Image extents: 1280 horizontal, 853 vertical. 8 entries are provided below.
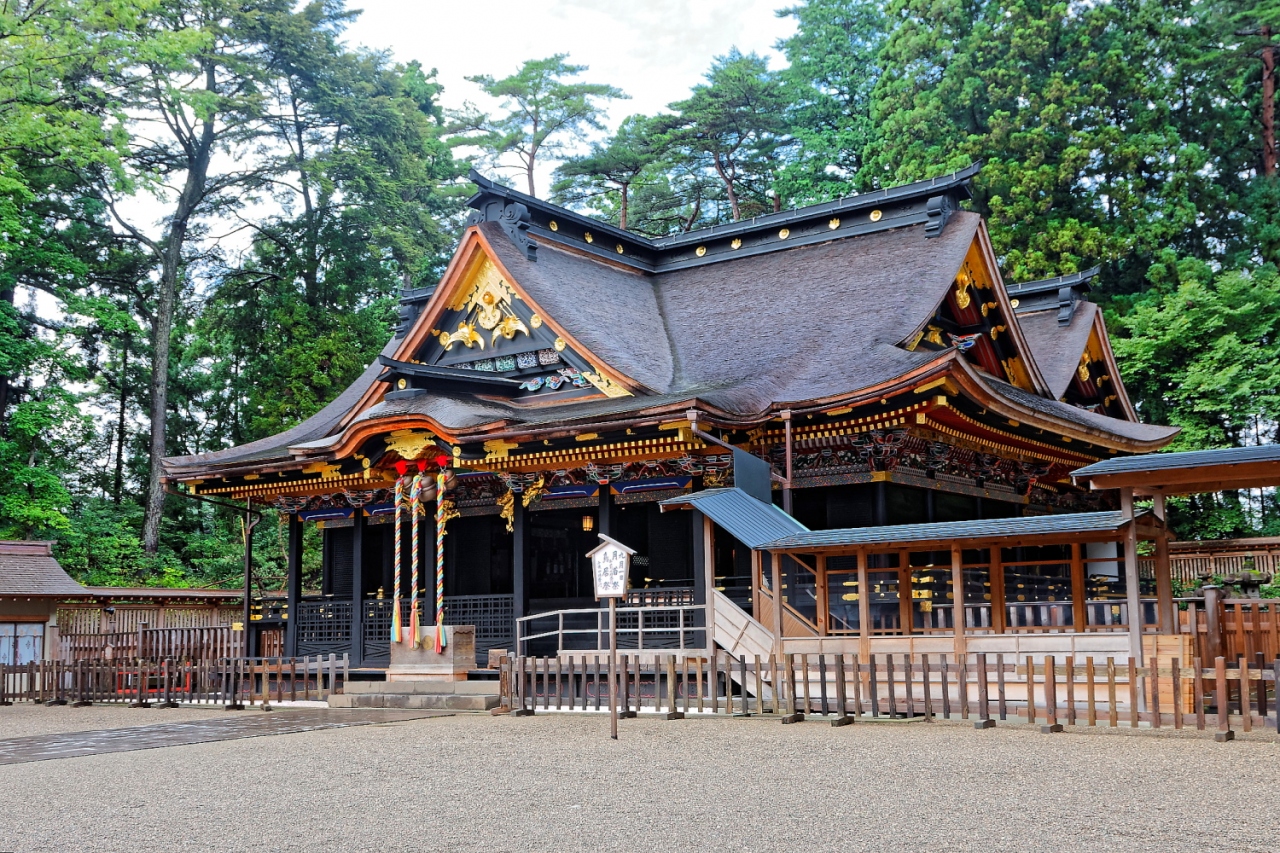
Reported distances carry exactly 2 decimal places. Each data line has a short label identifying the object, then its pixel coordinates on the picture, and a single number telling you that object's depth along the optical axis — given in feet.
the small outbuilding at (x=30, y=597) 66.13
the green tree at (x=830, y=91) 124.26
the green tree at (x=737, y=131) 132.87
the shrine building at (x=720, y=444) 47.09
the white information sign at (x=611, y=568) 38.17
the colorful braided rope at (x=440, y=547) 54.95
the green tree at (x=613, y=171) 138.62
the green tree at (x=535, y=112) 151.64
